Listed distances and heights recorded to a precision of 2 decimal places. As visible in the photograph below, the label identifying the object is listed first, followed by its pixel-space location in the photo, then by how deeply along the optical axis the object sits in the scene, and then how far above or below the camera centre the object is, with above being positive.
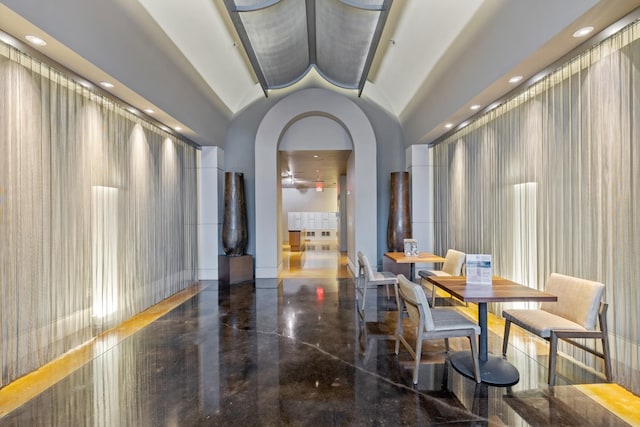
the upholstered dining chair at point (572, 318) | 2.66 -0.96
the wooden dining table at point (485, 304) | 2.75 -0.86
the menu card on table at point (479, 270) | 3.24 -0.59
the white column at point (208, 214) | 7.02 -0.01
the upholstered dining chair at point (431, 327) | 2.71 -0.97
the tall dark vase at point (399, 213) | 6.77 -0.01
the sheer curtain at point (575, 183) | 2.63 +0.30
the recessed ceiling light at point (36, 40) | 2.74 +1.51
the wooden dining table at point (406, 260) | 5.04 -0.75
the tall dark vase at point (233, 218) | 6.82 -0.10
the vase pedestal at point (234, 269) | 6.62 -1.16
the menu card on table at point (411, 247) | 5.41 -0.59
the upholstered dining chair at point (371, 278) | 4.58 -0.96
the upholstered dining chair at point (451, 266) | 4.97 -0.86
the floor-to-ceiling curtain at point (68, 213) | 2.84 +0.02
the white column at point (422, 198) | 6.93 +0.30
